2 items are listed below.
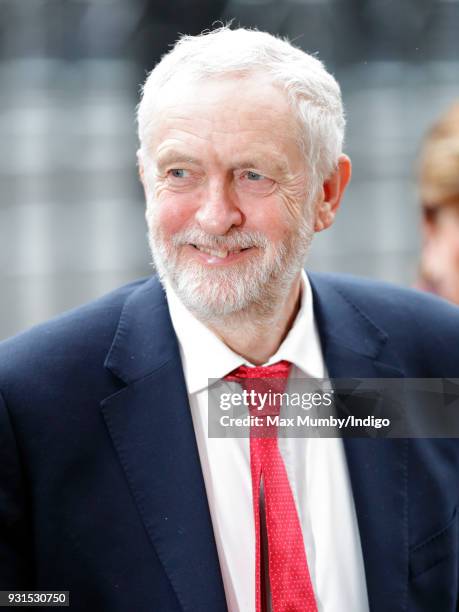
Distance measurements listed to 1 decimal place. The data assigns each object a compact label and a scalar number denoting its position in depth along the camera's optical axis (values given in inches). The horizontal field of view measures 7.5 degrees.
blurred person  130.0
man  113.7
